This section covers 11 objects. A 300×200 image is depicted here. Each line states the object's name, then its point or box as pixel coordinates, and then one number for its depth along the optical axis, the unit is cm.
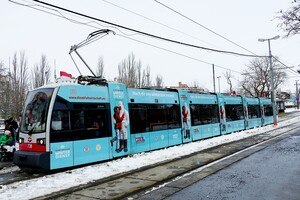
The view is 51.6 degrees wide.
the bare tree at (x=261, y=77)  6825
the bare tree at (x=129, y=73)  5388
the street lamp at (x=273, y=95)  3209
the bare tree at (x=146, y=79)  5634
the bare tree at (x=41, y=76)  4312
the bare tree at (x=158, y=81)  6672
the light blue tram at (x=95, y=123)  995
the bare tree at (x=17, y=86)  4003
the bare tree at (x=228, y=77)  8394
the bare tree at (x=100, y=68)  5045
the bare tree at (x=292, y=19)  1130
